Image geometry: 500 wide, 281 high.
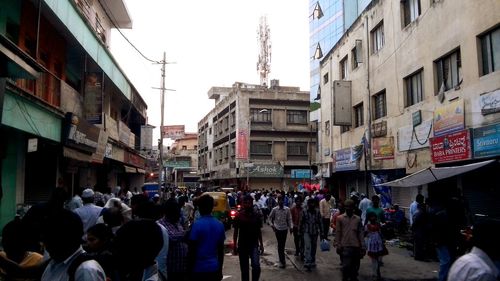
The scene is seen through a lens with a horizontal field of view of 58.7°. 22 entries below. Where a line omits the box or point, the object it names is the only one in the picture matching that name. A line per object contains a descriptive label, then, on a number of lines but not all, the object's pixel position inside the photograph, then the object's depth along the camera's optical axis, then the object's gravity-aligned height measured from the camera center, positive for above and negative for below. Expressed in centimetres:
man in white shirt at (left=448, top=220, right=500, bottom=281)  305 -53
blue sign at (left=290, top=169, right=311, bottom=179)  4412 +91
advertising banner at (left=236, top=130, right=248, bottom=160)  4438 +382
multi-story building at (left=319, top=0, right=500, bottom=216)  1298 +339
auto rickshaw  1839 -99
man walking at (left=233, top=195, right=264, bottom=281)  834 -102
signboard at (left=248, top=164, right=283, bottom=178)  4441 +124
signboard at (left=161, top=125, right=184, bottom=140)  3491 +409
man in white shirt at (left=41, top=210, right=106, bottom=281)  295 -40
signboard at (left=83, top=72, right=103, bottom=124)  1575 +302
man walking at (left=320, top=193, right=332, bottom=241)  1528 -99
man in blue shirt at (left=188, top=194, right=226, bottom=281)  548 -82
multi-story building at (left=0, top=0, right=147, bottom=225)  1006 +218
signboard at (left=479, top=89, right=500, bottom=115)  1230 +229
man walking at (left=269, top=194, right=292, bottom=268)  1129 -102
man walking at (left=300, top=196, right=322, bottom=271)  1082 -113
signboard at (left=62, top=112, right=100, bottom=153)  1299 +156
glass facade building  3391 +1284
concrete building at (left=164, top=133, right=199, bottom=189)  7388 +630
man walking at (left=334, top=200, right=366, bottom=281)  840 -118
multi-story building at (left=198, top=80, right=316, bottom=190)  4528 +489
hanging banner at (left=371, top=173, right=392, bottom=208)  1945 -39
